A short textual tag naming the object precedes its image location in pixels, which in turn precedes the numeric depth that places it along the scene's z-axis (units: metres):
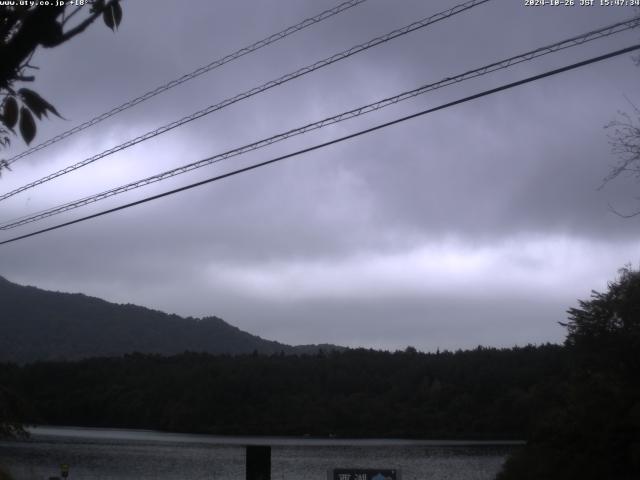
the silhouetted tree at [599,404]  25.03
